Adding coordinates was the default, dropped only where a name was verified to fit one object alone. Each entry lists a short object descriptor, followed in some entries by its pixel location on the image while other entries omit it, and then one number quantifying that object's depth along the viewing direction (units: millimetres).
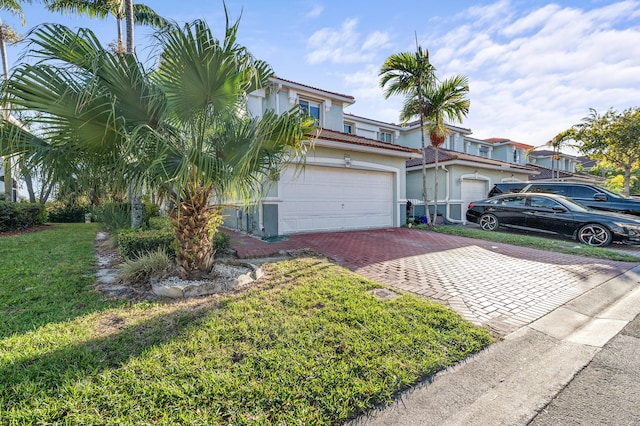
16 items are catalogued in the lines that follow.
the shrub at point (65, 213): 16750
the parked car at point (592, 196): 10461
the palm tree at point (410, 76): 10953
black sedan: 8102
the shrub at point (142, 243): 5242
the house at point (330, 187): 9281
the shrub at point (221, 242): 6141
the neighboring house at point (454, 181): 14367
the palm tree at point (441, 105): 11304
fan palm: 3277
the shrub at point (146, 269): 4660
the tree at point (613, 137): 16656
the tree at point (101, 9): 11279
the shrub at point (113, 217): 9156
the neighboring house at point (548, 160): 31677
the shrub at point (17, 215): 10664
